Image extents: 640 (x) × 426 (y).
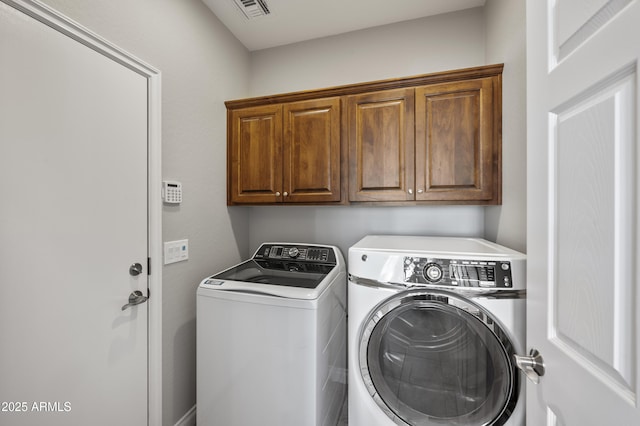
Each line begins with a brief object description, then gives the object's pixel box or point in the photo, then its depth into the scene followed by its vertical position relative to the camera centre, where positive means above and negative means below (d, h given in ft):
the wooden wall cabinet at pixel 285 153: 5.84 +1.41
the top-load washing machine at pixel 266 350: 4.15 -2.41
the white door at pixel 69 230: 2.96 -0.26
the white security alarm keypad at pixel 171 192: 4.74 +0.37
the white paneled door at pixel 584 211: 1.51 +0.00
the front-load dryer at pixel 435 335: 3.36 -1.81
